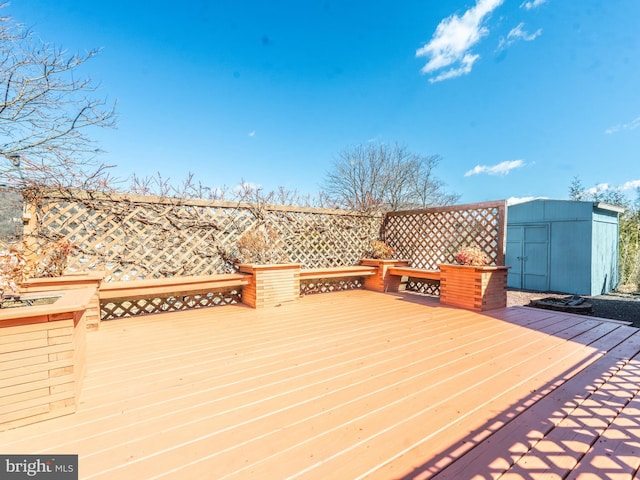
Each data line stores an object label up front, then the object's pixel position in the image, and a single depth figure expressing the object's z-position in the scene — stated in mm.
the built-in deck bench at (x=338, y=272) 4922
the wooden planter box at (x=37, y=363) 1427
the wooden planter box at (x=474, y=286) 4129
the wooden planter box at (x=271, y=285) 4246
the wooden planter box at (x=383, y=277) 5605
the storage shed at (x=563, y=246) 7863
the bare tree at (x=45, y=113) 3329
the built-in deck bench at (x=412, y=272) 4820
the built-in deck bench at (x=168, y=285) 3404
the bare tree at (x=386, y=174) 12906
